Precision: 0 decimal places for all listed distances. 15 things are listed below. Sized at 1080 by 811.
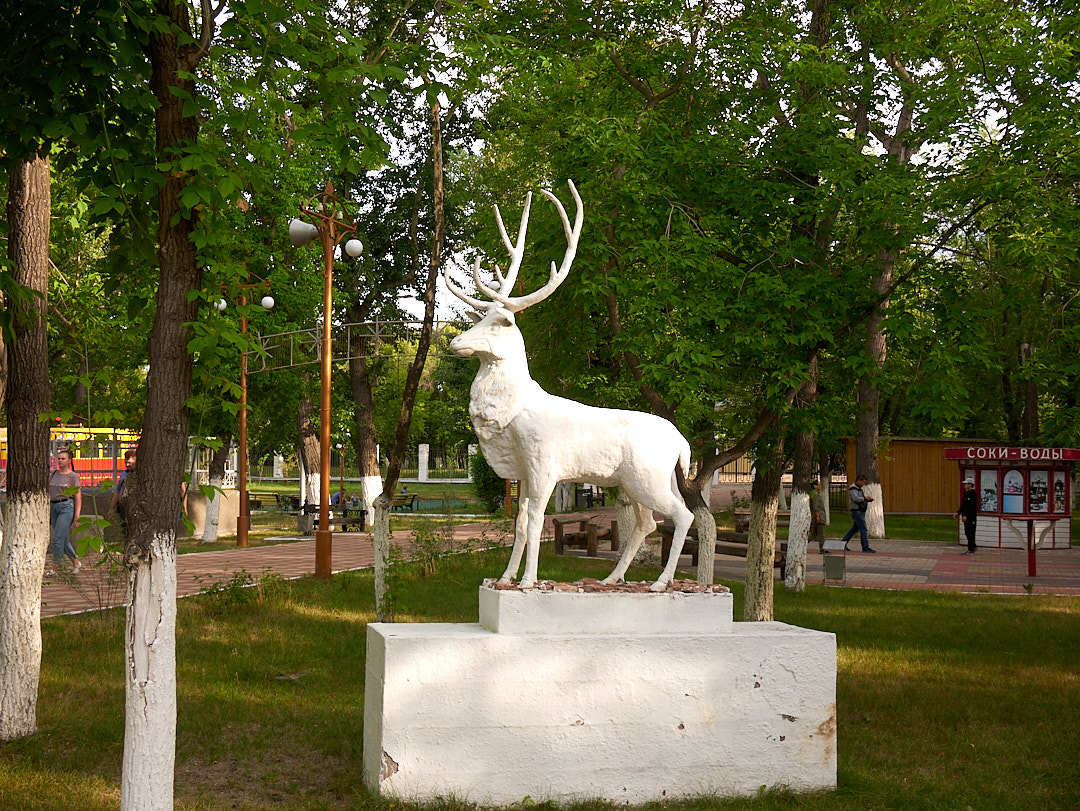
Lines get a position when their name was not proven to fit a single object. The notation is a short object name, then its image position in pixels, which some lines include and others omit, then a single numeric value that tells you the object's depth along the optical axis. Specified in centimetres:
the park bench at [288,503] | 3306
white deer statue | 648
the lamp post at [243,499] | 2065
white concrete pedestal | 597
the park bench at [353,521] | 2370
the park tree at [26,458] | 679
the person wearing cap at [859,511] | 2244
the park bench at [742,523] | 2066
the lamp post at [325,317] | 1424
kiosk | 2136
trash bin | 1670
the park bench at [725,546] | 1634
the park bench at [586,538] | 1967
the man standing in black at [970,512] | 2308
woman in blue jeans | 1380
